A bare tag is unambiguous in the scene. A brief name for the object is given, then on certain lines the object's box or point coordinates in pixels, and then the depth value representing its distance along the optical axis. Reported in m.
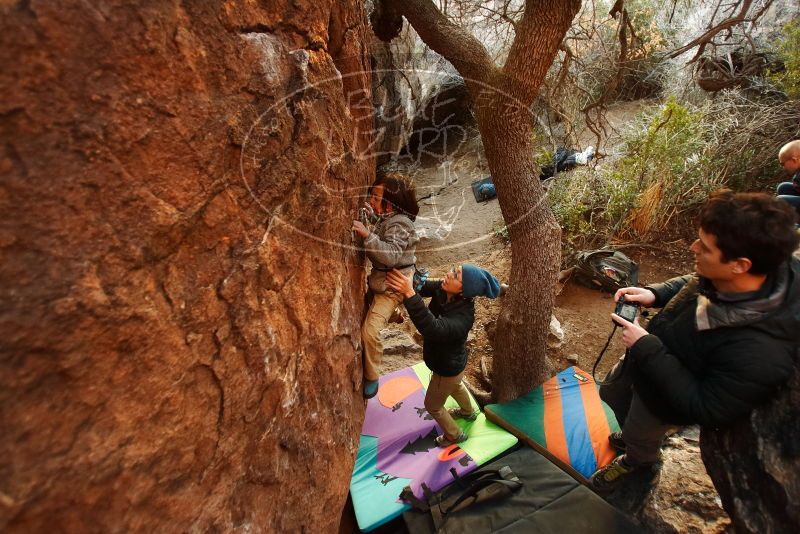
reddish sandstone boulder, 0.75
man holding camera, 1.30
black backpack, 4.92
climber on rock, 2.07
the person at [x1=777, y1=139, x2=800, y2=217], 2.99
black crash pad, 2.01
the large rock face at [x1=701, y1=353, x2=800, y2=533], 1.34
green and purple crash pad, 2.51
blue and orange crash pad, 2.65
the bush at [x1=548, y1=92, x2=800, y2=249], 5.19
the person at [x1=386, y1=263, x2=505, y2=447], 2.04
